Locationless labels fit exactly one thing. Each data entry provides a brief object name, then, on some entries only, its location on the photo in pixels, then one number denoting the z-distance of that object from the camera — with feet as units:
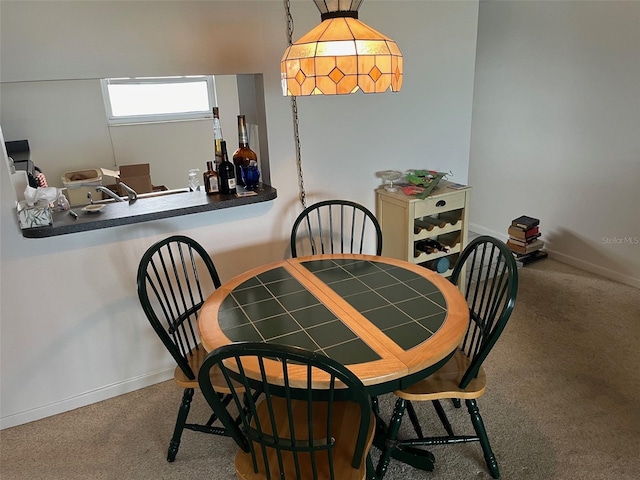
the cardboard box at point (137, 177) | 11.97
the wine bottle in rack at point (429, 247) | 9.77
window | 13.05
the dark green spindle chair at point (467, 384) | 5.46
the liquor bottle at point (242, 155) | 8.15
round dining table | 4.92
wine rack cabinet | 9.11
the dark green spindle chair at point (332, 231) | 8.89
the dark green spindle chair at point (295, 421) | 4.05
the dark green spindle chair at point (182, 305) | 5.94
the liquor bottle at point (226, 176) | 8.10
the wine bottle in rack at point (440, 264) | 10.08
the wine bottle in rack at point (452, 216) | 9.75
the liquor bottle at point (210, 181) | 8.25
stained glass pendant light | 4.60
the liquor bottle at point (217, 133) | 7.80
